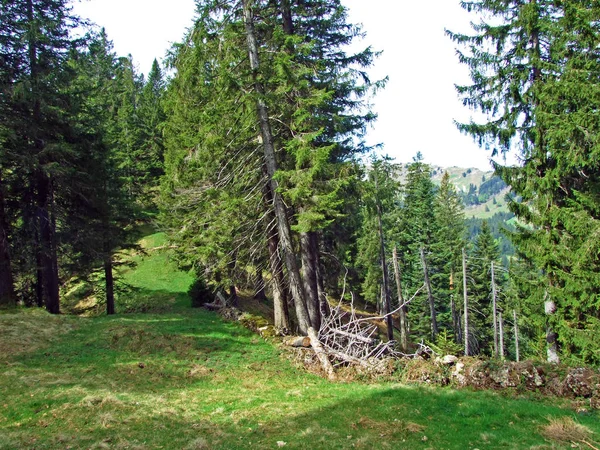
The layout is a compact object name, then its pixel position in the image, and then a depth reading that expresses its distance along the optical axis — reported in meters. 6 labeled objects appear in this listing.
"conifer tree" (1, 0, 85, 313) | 17.11
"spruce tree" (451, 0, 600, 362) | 14.17
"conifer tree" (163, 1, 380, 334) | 13.96
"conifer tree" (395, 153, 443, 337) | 40.78
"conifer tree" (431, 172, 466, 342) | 40.94
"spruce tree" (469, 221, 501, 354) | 43.25
